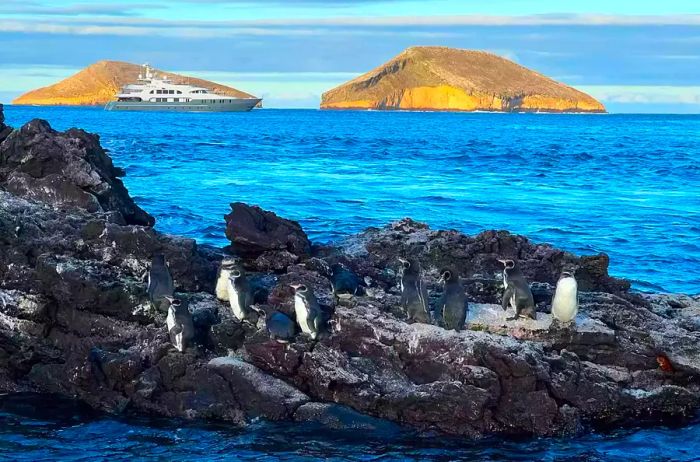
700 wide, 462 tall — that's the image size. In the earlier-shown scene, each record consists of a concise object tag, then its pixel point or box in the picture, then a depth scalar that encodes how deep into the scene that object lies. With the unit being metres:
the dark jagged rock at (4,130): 18.77
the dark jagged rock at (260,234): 17.14
